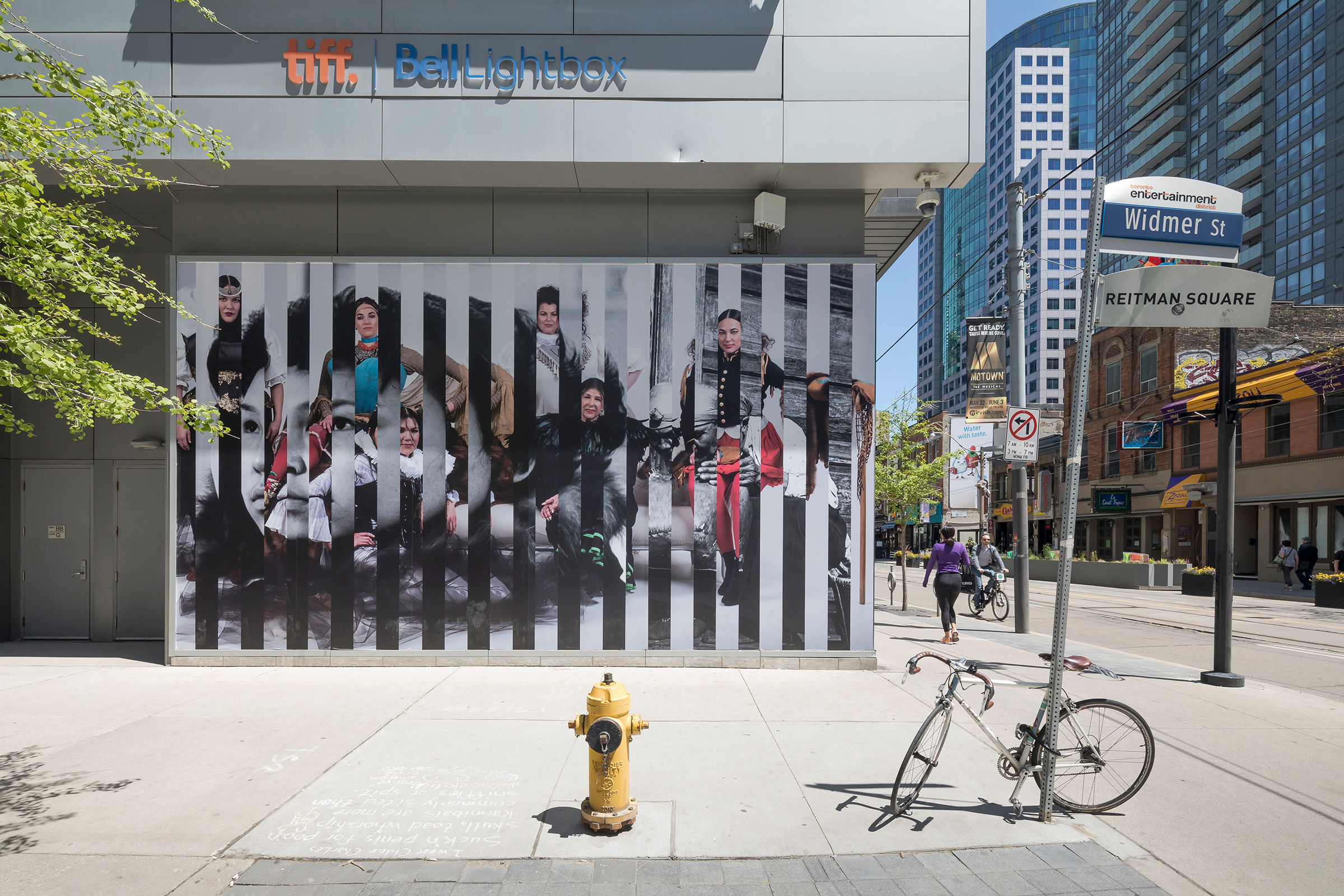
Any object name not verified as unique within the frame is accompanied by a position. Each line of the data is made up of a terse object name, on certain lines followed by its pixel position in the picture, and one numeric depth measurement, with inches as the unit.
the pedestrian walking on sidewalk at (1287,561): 1047.6
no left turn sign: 481.1
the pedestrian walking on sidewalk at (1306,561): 1034.1
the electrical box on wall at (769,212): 347.6
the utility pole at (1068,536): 177.6
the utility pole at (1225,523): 343.0
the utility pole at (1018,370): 508.1
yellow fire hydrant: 171.9
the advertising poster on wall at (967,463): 892.0
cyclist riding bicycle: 646.5
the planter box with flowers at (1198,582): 956.0
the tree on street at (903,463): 925.8
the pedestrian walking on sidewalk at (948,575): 480.4
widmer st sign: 256.7
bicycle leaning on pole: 186.7
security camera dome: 356.8
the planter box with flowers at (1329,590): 779.4
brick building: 1159.0
